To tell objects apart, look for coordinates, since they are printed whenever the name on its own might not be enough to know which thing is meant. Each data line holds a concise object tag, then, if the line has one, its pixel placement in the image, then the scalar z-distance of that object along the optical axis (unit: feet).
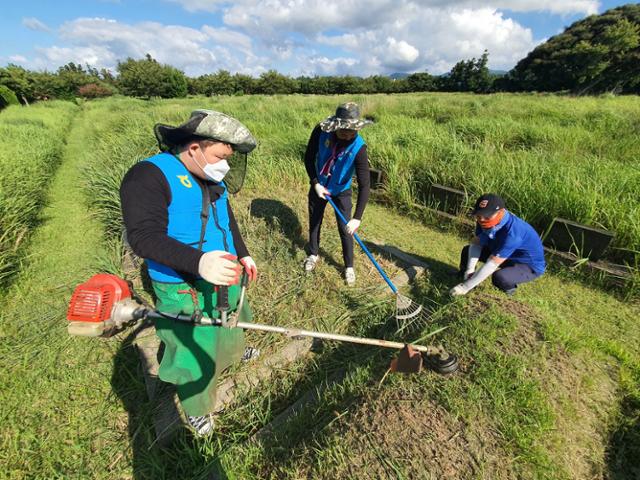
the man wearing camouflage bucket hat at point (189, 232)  4.26
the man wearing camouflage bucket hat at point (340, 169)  9.23
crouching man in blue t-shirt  8.79
